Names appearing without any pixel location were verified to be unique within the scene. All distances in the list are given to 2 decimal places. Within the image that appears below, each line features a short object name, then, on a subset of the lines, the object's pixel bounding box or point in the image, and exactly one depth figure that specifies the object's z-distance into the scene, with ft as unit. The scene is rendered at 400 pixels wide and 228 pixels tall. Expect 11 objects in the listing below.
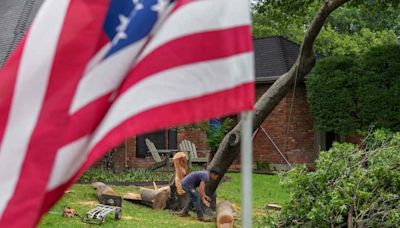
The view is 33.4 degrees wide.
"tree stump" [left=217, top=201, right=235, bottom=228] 35.78
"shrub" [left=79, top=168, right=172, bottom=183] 57.31
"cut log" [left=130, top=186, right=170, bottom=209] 45.60
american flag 9.25
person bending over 41.45
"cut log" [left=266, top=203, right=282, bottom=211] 41.31
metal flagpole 9.78
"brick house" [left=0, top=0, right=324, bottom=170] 66.85
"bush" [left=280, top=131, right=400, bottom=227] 24.75
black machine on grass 37.68
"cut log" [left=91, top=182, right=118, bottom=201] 43.75
